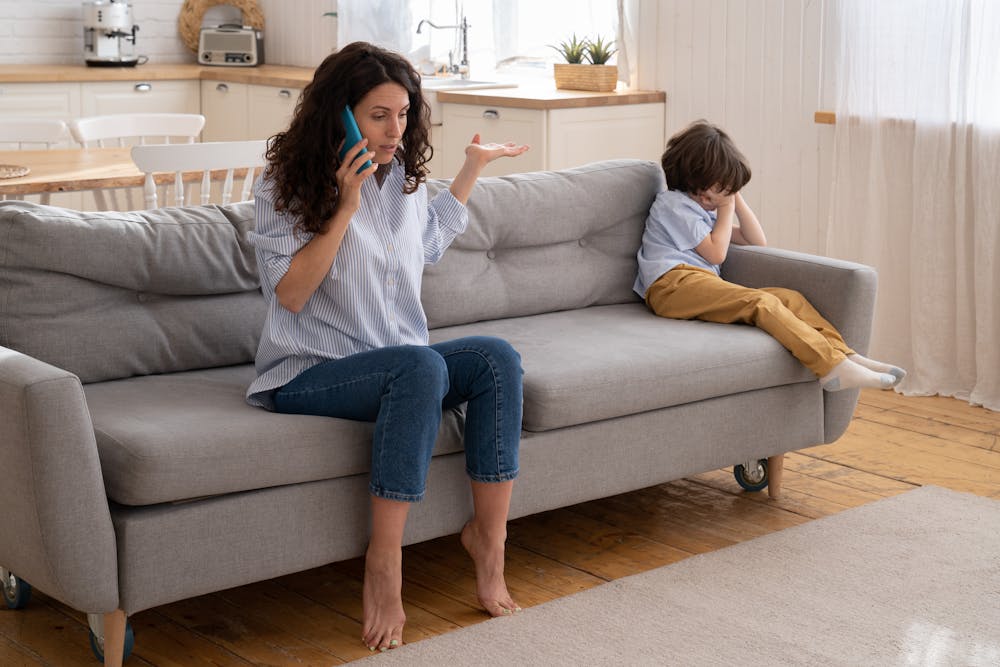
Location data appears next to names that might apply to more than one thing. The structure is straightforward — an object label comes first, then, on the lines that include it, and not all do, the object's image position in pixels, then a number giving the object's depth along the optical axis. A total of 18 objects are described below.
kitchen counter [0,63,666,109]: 4.70
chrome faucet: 5.49
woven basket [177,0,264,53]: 6.54
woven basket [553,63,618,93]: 4.89
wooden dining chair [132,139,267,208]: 3.48
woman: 2.31
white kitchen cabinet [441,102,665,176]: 4.66
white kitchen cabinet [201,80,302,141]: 5.88
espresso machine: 6.02
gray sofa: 2.11
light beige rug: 2.32
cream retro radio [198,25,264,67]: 6.39
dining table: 3.42
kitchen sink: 5.20
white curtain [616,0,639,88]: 5.01
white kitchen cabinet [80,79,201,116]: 5.92
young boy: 2.97
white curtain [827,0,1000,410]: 3.98
